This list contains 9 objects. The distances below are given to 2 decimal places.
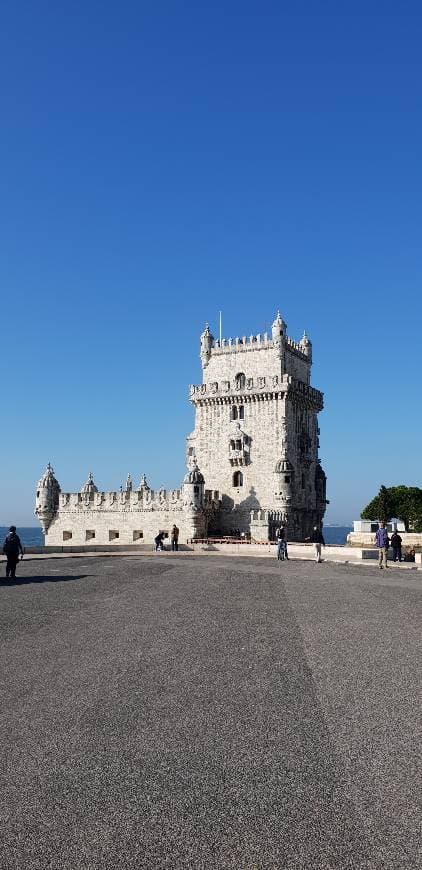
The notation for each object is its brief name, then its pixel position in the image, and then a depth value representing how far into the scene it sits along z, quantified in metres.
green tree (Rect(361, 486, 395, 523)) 66.71
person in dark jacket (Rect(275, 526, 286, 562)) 37.19
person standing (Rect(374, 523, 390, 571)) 31.44
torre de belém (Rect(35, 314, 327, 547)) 52.12
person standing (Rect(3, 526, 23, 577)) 25.35
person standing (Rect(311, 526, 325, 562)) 52.06
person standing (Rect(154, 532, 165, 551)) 44.22
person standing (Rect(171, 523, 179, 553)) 43.88
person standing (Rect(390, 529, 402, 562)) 36.28
